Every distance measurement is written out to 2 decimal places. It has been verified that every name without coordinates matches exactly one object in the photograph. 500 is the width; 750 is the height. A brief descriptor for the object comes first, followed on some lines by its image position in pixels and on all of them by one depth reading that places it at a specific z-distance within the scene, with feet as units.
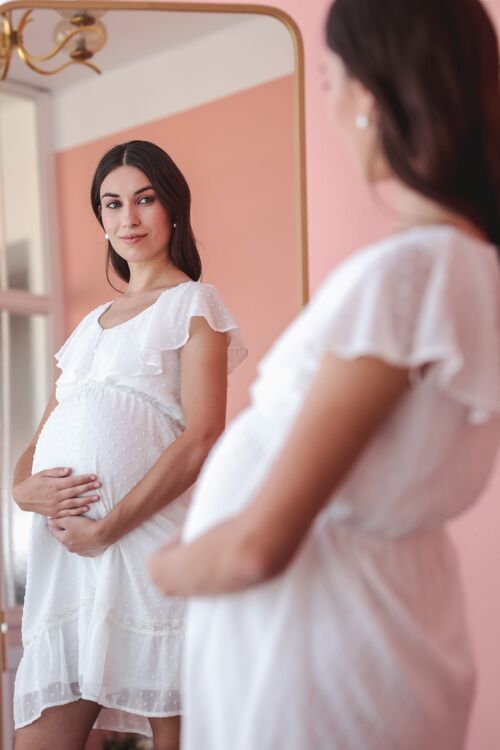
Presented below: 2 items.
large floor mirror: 8.64
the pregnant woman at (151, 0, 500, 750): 4.84
